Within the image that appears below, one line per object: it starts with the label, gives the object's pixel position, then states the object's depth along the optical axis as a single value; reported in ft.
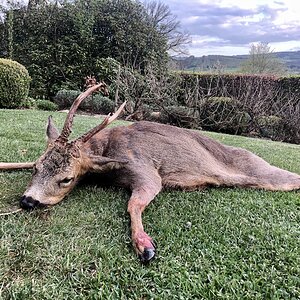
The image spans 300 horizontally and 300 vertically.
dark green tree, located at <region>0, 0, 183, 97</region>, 49.73
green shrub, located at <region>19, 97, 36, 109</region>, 37.91
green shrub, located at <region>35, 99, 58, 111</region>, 41.63
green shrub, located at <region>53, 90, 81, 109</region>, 43.71
